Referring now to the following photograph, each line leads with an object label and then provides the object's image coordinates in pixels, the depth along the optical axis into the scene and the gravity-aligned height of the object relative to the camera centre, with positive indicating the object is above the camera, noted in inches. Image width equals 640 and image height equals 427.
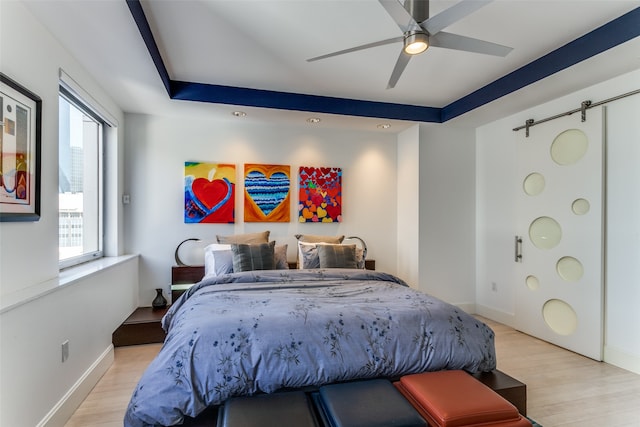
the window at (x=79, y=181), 99.0 +11.2
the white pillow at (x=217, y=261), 125.1 -19.0
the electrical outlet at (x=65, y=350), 80.3 -34.7
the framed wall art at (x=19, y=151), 64.5 +13.4
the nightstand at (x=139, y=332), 120.2 -45.2
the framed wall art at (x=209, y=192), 150.9 +10.0
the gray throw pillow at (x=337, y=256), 132.9 -17.7
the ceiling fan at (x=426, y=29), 65.7 +41.2
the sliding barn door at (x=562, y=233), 115.2 -7.7
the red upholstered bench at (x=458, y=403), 58.9 -36.2
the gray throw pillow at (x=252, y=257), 121.9 -16.9
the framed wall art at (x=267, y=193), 157.2 +10.1
